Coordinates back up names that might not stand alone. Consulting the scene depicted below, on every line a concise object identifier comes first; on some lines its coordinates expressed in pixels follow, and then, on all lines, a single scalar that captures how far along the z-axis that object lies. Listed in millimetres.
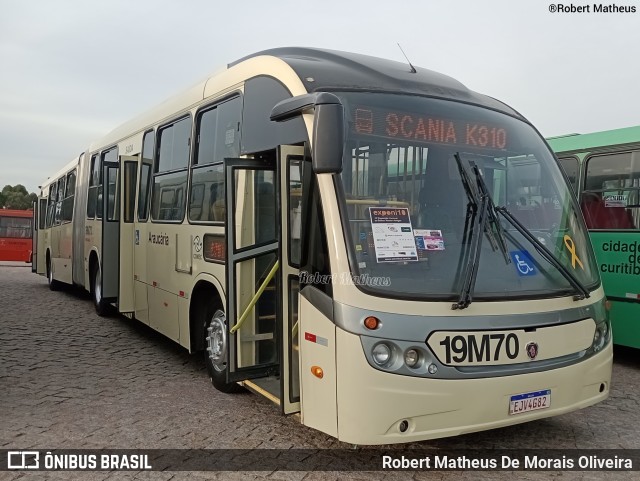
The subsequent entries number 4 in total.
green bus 7160
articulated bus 3756
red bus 28500
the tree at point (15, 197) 85812
